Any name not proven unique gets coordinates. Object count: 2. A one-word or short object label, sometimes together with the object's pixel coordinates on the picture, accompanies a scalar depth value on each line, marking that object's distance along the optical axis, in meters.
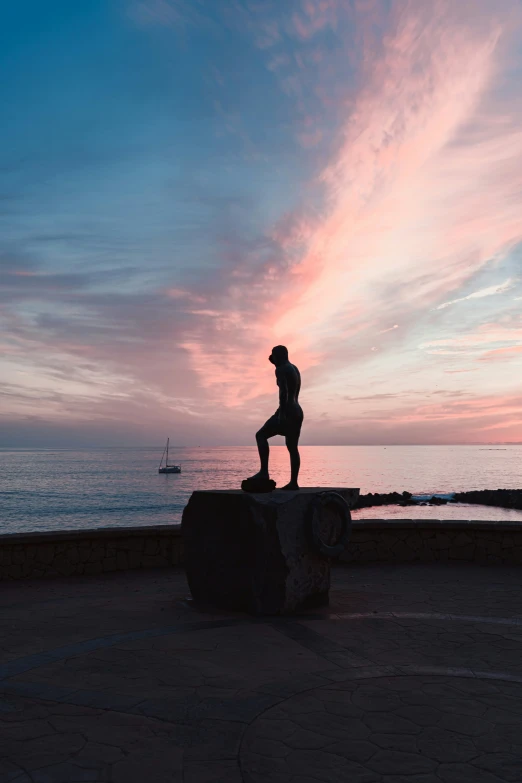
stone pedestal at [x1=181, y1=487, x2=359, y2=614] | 7.29
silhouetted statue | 8.28
